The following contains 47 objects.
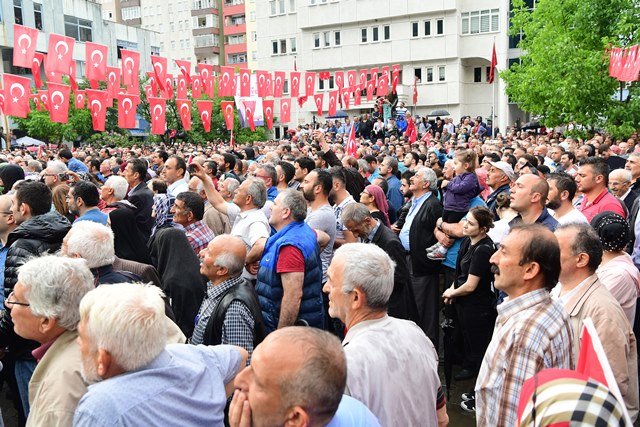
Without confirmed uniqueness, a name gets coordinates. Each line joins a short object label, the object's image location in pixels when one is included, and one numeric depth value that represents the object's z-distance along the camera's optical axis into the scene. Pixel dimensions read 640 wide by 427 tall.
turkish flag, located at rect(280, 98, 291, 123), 22.47
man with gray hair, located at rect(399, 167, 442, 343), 6.19
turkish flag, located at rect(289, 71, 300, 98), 23.54
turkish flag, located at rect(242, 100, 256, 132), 19.42
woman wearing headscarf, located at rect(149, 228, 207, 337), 4.53
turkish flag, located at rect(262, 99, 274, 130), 20.91
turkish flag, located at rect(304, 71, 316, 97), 24.01
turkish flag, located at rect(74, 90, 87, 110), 15.84
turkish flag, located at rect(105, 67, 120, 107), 16.45
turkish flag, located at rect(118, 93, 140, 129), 16.28
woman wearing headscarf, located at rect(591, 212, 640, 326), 3.84
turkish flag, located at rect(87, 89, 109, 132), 15.43
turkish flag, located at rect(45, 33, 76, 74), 14.46
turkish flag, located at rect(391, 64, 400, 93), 30.65
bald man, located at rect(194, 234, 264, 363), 3.34
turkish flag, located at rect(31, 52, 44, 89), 14.47
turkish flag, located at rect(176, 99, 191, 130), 18.59
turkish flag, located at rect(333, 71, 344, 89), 26.30
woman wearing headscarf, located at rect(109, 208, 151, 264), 5.46
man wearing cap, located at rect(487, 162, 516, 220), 6.69
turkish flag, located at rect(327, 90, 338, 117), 24.96
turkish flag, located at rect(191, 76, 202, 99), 19.55
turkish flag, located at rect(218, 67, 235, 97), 19.91
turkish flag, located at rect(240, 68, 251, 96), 21.16
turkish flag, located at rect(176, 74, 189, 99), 19.66
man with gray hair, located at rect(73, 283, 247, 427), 2.03
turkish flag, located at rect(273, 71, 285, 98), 22.20
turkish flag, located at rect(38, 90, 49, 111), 15.39
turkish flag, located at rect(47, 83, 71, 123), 14.98
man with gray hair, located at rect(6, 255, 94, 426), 2.45
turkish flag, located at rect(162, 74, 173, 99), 18.11
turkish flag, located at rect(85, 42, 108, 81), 15.62
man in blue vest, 4.14
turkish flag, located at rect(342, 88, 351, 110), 26.33
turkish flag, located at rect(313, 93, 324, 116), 25.37
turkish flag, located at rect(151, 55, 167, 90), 17.80
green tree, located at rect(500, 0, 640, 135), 15.53
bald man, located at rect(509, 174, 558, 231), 4.96
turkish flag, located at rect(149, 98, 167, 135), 16.41
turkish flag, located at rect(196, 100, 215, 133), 18.83
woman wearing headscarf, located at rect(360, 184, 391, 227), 6.11
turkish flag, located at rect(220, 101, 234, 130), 17.68
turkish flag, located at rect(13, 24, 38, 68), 13.52
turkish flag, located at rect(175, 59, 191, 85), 19.14
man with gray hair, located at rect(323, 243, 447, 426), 2.53
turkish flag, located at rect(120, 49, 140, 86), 16.67
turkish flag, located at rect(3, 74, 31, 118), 14.74
